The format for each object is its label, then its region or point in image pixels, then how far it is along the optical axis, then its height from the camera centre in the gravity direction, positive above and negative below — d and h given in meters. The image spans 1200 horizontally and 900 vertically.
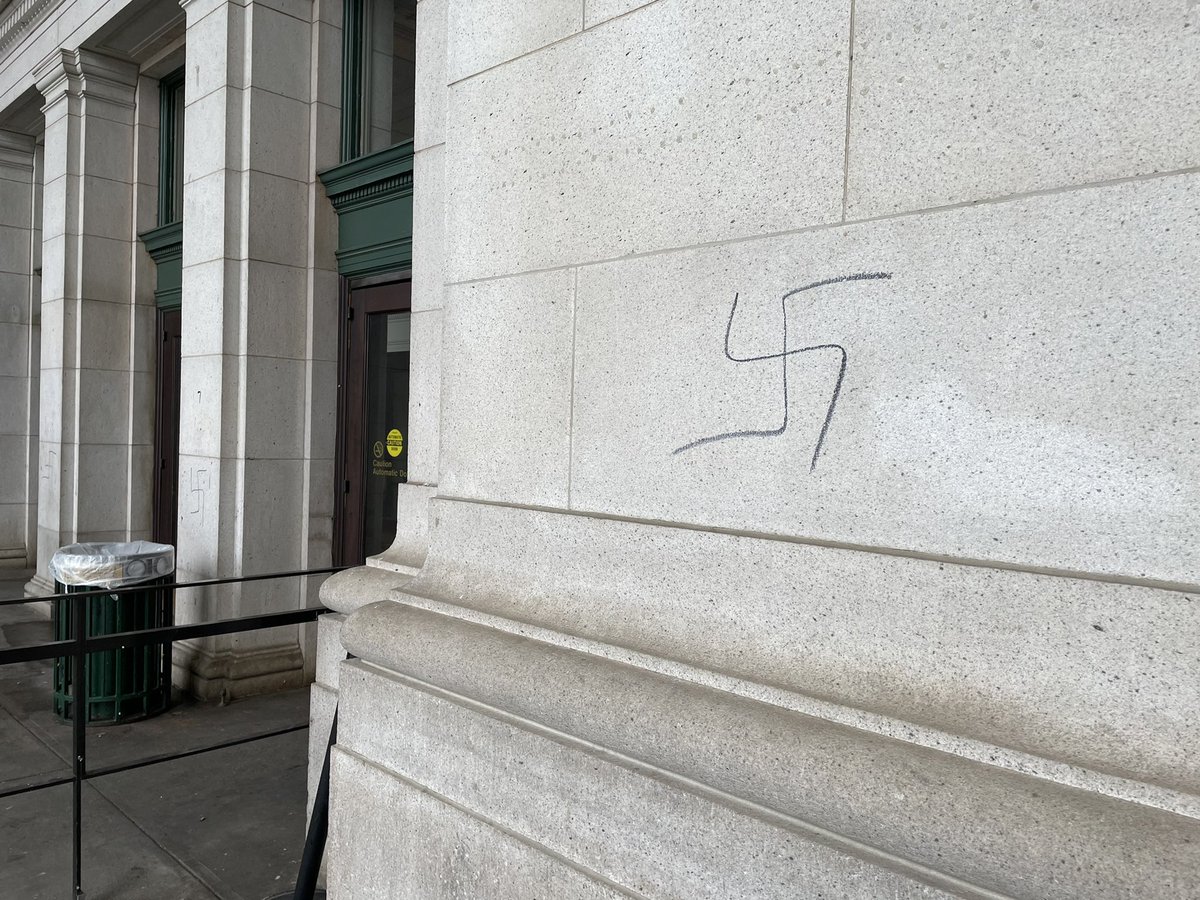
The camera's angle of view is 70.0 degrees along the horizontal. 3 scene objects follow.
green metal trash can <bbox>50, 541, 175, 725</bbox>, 6.18 -1.54
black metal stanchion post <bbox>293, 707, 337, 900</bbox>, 3.09 -1.55
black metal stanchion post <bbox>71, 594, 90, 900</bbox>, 3.51 -1.38
